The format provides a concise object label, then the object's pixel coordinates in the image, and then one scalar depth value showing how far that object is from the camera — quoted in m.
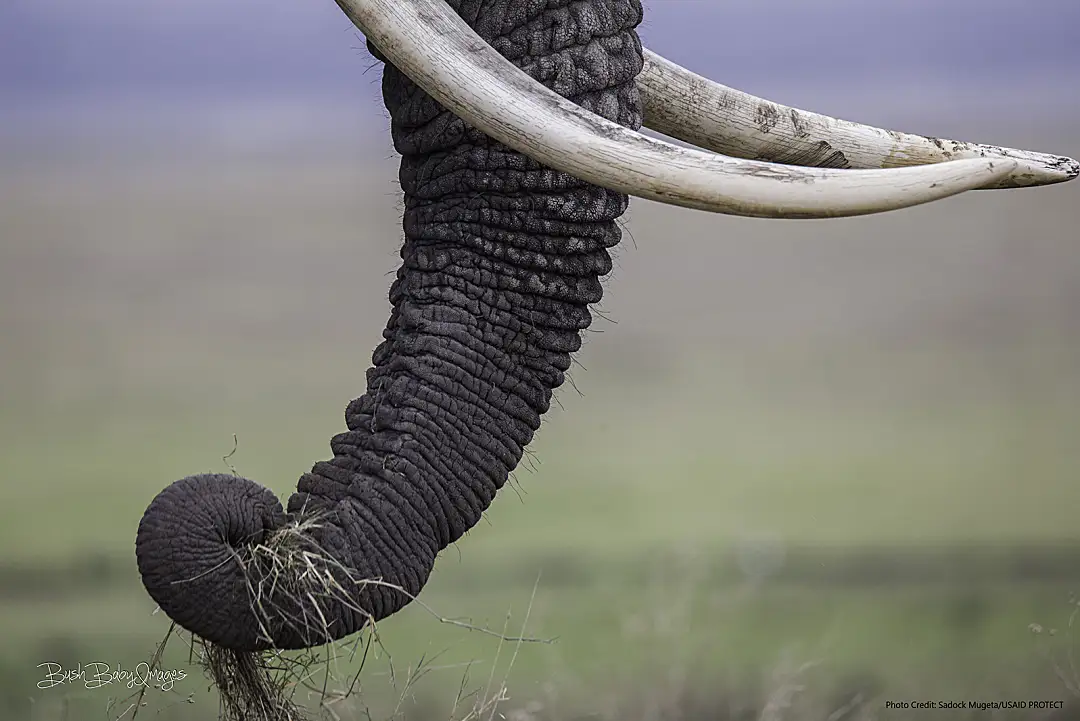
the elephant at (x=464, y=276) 15.40
